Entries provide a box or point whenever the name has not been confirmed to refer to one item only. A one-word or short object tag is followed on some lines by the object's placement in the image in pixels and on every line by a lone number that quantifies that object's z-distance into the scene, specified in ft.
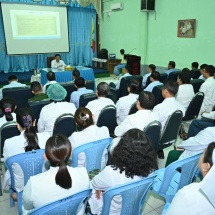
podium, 26.03
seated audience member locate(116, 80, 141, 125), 10.18
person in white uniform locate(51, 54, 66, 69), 24.18
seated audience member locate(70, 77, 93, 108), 12.11
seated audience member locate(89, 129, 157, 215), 4.33
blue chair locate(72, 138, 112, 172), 5.59
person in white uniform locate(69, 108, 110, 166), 6.43
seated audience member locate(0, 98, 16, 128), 7.68
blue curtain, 28.79
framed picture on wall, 21.25
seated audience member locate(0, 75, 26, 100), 14.40
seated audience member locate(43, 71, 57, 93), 15.40
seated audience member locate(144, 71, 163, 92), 14.20
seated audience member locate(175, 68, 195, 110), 11.76
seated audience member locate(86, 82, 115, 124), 9.50
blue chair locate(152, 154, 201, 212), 4.90
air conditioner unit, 29.08
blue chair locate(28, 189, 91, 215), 3.26
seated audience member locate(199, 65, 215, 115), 12.64
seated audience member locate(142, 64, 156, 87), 17.80
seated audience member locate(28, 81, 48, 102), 12.25
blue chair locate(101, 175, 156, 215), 3.78
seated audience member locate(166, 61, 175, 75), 20.04
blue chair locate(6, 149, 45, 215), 5.02
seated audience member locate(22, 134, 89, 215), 3.96
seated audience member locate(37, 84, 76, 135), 8.52
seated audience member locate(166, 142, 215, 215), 2.59
